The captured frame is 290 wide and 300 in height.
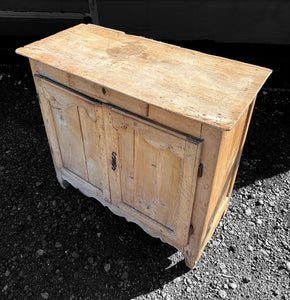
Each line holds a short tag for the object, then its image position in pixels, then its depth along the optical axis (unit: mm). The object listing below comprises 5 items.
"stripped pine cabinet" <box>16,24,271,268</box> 1484
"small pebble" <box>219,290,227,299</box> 2026
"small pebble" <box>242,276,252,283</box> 2098
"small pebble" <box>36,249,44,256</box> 2226
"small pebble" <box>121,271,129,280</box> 2102
